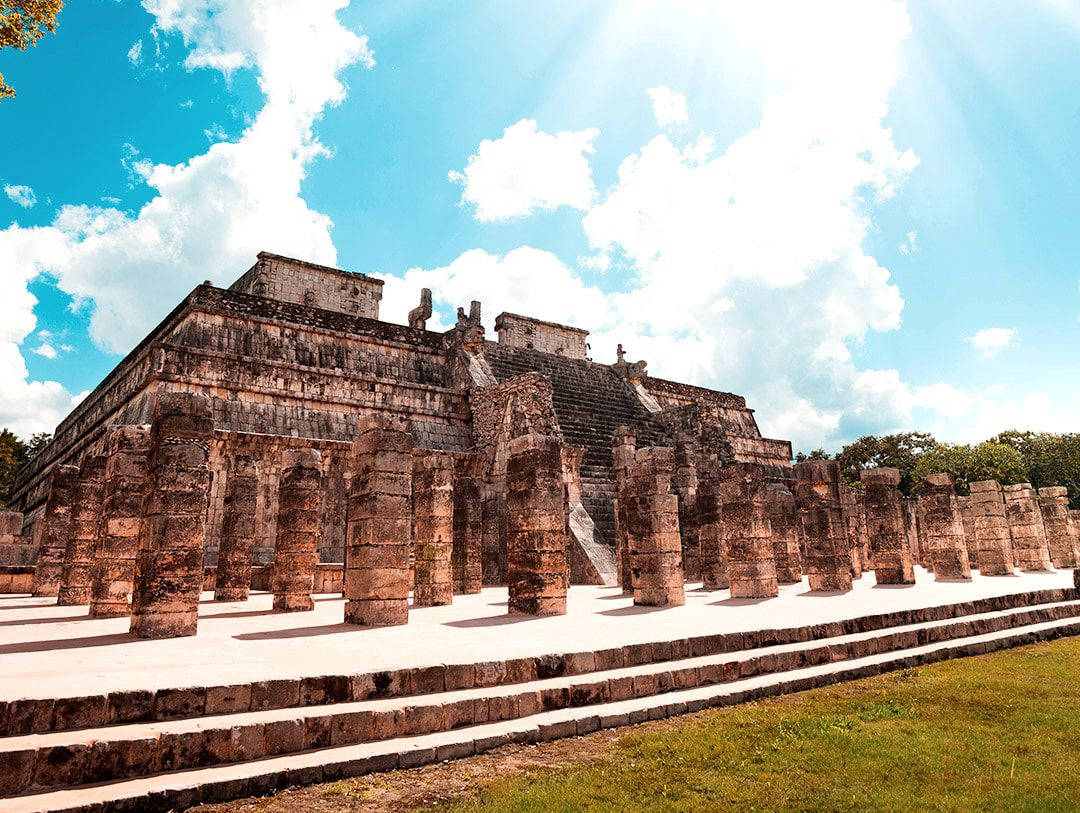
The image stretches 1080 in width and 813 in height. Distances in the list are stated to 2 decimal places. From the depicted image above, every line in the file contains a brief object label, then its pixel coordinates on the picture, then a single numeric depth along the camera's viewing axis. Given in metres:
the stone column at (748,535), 12.64
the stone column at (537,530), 10.39
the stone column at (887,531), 14.57
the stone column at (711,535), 15.63
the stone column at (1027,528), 19.05
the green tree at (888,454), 50.41
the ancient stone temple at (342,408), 17.22
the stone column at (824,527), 13.64
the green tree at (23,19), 8.50
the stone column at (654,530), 11.50
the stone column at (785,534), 16.22
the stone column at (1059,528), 20.62
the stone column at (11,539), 18.86
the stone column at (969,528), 19.67
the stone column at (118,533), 10.10
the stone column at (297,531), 11.05
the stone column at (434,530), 11.90
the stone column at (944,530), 16.03
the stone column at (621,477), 13.45
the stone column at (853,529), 17.89
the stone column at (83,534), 12.41
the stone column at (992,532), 17.88
